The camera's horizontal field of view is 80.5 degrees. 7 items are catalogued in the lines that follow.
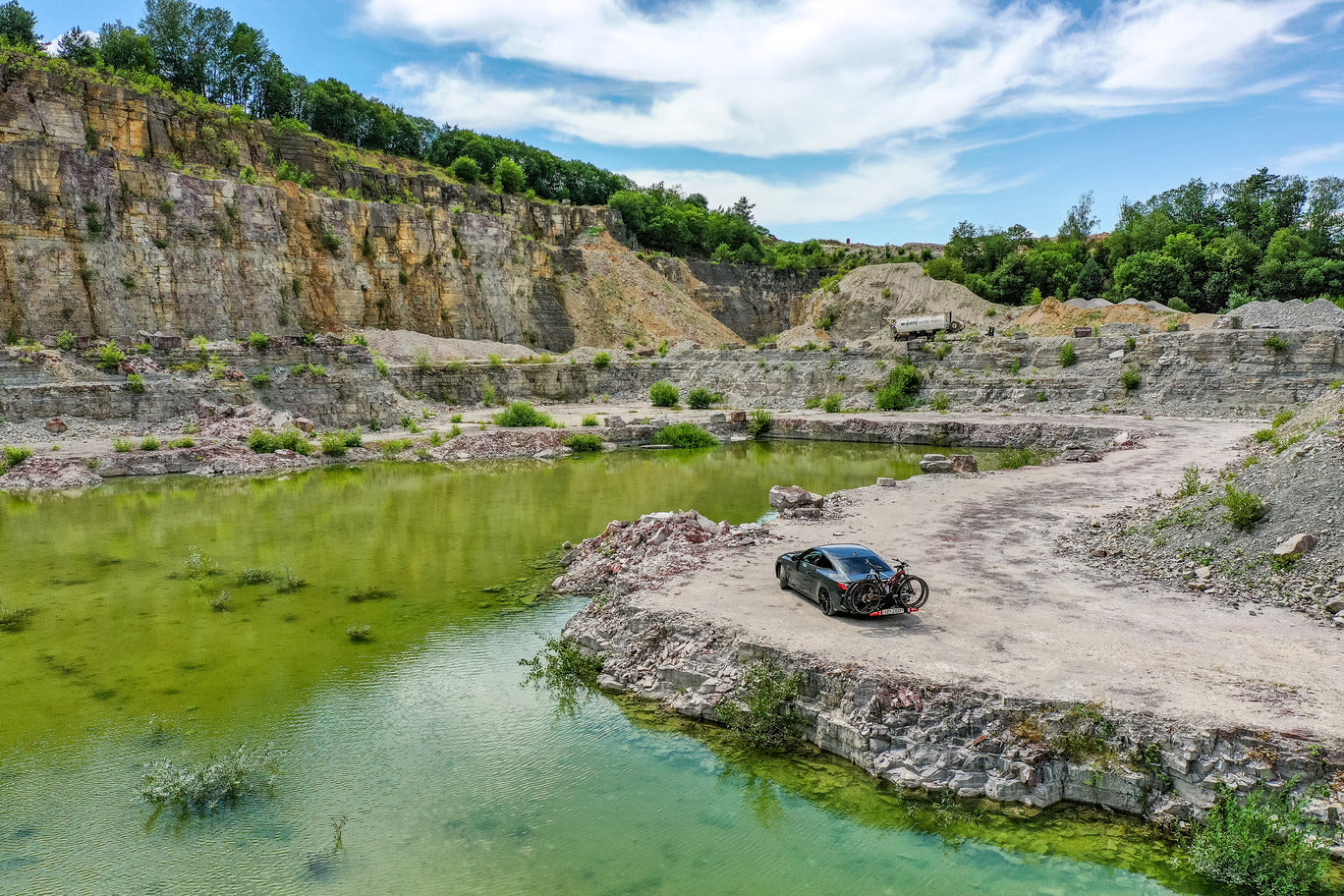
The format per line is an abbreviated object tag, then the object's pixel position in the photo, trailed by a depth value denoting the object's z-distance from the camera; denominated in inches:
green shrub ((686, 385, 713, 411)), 2138.3
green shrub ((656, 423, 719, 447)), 1649.9
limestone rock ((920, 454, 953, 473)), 1079.6
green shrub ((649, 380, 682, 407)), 2166.6
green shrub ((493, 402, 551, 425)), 1754.4
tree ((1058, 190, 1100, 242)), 5084.6
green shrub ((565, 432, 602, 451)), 1572.3
